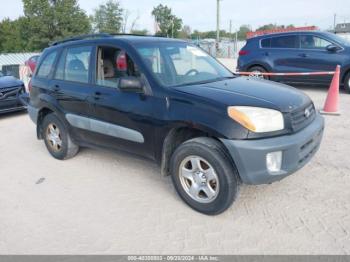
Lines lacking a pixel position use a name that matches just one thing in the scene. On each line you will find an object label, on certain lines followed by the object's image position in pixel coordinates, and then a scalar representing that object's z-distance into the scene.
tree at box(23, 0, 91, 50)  36.69
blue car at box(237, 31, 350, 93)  9.16
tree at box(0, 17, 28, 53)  39.56
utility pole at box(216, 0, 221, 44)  31.34
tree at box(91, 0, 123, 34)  54.28
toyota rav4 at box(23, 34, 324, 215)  3.13
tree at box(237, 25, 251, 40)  80.75
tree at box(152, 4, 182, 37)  65.75
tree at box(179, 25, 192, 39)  71.21
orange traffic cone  6.99
